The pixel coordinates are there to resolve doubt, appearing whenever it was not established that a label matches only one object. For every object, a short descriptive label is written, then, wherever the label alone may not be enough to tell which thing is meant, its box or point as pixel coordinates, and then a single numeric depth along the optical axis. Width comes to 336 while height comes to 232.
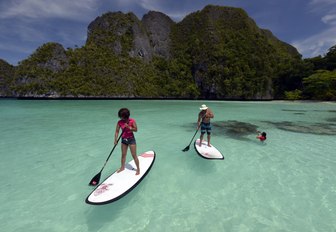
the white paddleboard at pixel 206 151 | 7.88
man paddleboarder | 8.65
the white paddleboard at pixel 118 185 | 4.62
